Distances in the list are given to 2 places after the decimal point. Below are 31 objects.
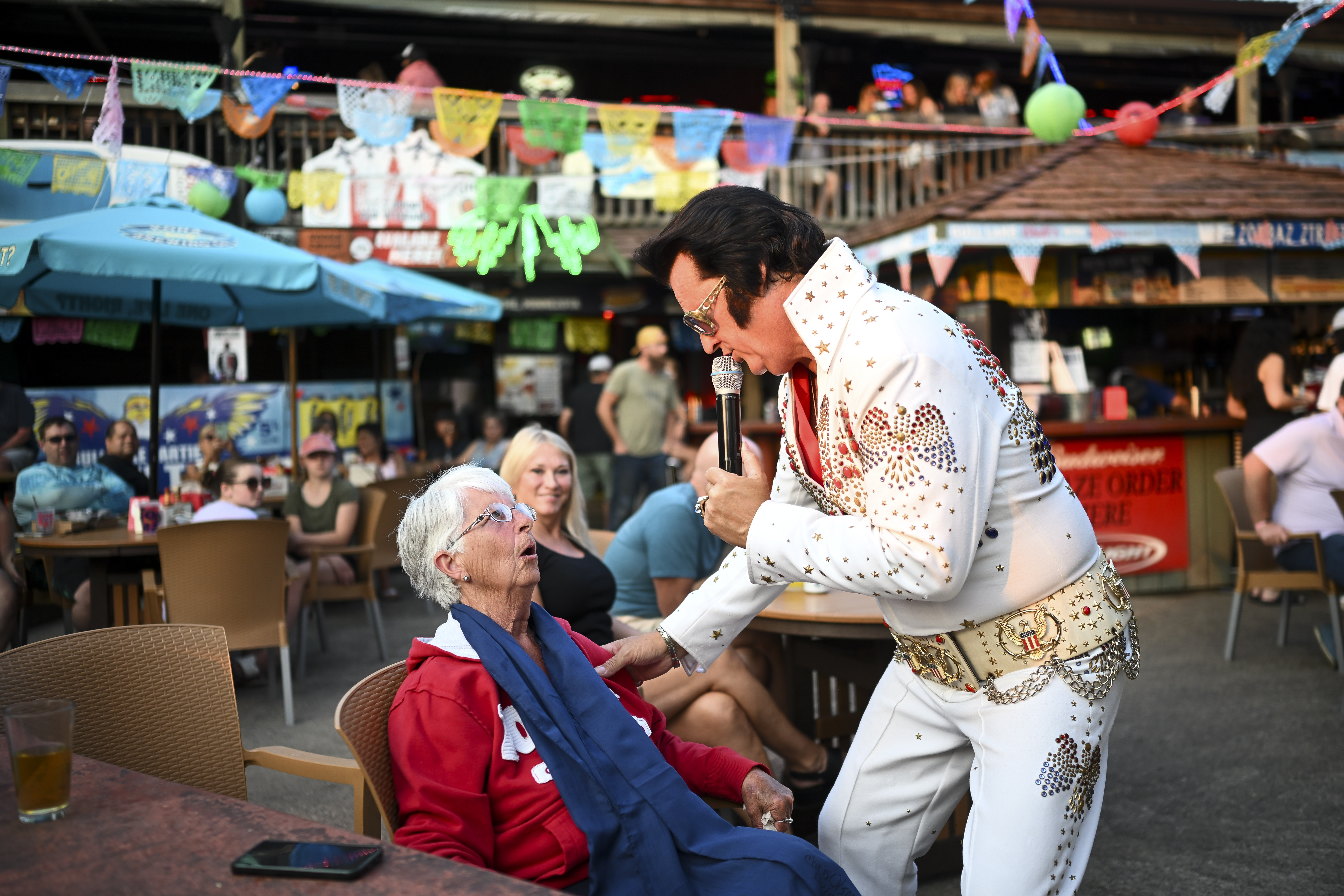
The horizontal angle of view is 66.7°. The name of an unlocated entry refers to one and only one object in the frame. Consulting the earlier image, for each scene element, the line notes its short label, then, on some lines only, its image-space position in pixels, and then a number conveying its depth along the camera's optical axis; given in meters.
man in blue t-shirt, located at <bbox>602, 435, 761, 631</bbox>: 3.51
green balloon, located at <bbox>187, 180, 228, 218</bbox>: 8.25
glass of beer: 1.42
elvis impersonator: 1.49
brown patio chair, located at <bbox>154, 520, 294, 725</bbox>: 4.47
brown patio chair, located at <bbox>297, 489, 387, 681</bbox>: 5.56
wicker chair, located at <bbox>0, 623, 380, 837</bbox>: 2.07
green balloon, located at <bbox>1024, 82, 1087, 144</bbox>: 6.80
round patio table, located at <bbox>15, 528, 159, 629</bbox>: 4.72
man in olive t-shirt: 8.42
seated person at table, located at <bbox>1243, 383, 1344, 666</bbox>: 4.99
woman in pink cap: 6.09
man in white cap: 9.03
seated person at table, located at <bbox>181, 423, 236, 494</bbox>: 6.86
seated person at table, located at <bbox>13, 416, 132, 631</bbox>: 5.34
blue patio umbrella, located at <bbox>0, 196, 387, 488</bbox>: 4.99
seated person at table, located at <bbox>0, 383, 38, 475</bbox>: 6.98
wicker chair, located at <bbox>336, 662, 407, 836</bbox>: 1.75
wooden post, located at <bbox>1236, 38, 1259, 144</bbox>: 11.55
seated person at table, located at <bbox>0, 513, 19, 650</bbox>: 4.69
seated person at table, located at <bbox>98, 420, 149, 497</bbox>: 7.06
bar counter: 7.11
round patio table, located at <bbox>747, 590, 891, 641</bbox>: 2.85
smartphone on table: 1.21
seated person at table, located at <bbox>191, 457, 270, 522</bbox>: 5.32
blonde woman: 3.09
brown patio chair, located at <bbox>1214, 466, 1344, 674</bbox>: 5.08
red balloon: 8.83
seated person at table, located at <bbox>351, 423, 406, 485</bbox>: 8.48
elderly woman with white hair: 1.75
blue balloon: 9.02
